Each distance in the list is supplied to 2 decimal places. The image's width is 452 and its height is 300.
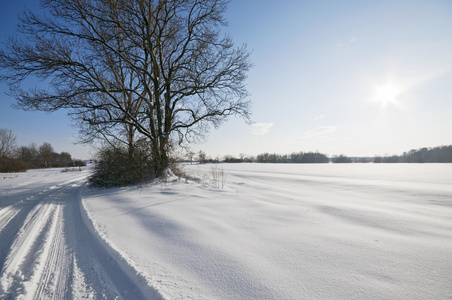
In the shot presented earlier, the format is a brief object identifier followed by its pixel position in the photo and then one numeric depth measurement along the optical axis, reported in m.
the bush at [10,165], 24.11
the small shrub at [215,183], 6.90
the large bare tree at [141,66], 6.63
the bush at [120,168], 7.27
